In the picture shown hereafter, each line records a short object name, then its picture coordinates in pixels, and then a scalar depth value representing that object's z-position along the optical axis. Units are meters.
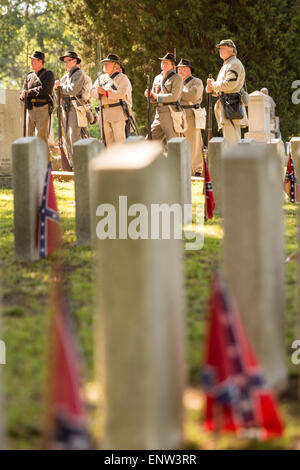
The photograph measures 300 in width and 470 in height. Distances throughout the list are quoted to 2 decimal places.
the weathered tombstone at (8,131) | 15.50
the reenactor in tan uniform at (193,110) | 17.20
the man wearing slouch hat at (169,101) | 15.97
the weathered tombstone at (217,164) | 11.16
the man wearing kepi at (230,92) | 14.87
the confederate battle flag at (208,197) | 10.40
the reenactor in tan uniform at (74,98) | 16.50
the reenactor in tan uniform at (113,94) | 16.00
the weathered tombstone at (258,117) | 19.12
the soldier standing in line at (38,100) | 15.44
